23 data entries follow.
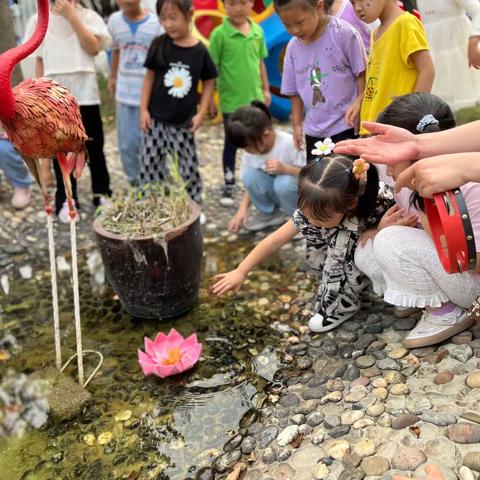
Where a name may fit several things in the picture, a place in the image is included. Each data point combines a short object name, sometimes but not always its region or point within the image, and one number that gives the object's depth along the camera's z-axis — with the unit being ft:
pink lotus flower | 8.00
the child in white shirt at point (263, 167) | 11.10
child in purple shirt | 9.52
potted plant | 8.86
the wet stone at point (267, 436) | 6.66
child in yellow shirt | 8.70
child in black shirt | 12.18
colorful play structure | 18.57
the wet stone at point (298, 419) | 6.81
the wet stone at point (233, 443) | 6.81
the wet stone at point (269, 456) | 6.36
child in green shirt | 14.15
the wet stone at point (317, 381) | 7.45
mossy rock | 7.46
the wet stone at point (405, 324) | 8.00
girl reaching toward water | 7.48
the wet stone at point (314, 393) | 7.17
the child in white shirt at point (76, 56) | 12.28
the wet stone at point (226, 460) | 6.51
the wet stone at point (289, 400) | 7.25
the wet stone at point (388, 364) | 7.23
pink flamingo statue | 6.97
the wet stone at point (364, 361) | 7.46
